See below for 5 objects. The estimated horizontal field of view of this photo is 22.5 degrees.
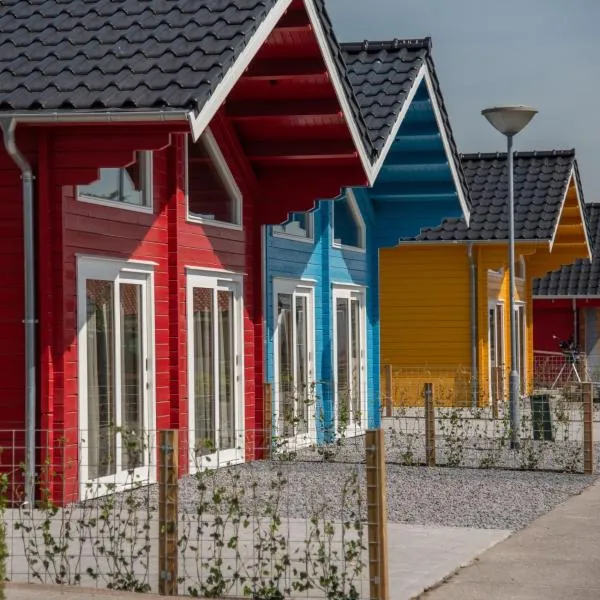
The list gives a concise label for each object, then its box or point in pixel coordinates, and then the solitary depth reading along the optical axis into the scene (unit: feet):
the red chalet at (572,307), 126.31
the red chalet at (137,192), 38.22
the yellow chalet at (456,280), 89.81
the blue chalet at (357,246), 56.85
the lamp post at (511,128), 60.70
